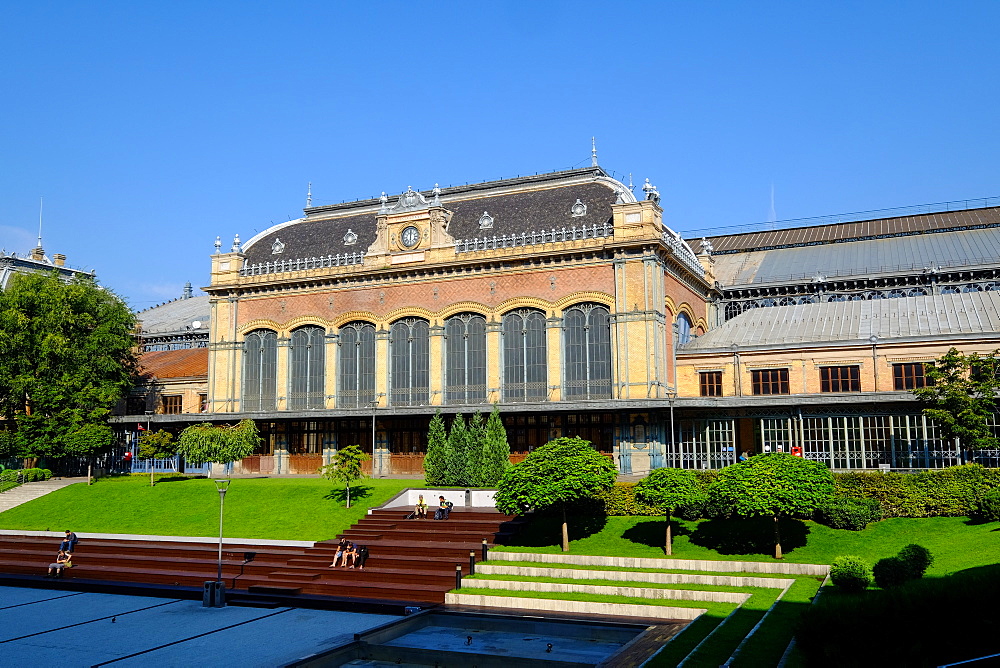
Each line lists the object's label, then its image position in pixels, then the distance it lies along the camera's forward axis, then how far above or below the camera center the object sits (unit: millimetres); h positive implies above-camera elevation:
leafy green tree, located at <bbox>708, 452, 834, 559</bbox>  25359 -1625
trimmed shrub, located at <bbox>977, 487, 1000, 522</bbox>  26091 -2291
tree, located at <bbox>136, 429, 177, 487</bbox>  45188 -128
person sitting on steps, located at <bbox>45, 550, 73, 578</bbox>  28984 -3968
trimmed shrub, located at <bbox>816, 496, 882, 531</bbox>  27234 -2568
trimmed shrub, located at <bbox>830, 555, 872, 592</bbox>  19844 -3273
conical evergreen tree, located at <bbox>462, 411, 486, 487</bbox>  37344 -527
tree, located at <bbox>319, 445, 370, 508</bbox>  35531 -1184
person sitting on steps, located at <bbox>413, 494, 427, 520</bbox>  33281 -2765
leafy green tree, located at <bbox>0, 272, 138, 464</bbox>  45906 +4241
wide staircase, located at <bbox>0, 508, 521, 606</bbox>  26094 -3932
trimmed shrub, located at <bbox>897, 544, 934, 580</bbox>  19938 -2994
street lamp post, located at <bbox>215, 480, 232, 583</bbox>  27634 -1444
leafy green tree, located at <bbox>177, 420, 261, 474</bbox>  41938 -130
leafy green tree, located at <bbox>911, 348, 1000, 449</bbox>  31922 +1139
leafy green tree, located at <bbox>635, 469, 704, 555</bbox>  27188 -1769
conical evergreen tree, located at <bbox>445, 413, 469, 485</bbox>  37625 -644
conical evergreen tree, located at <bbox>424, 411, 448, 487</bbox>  38125 -981
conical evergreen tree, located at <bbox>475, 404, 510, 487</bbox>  37188 -751
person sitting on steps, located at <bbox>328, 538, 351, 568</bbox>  27969 -3536
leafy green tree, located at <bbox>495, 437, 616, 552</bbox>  27891 -1361
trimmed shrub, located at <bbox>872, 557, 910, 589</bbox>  19781 -3224
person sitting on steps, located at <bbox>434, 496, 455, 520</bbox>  32656 -2720
